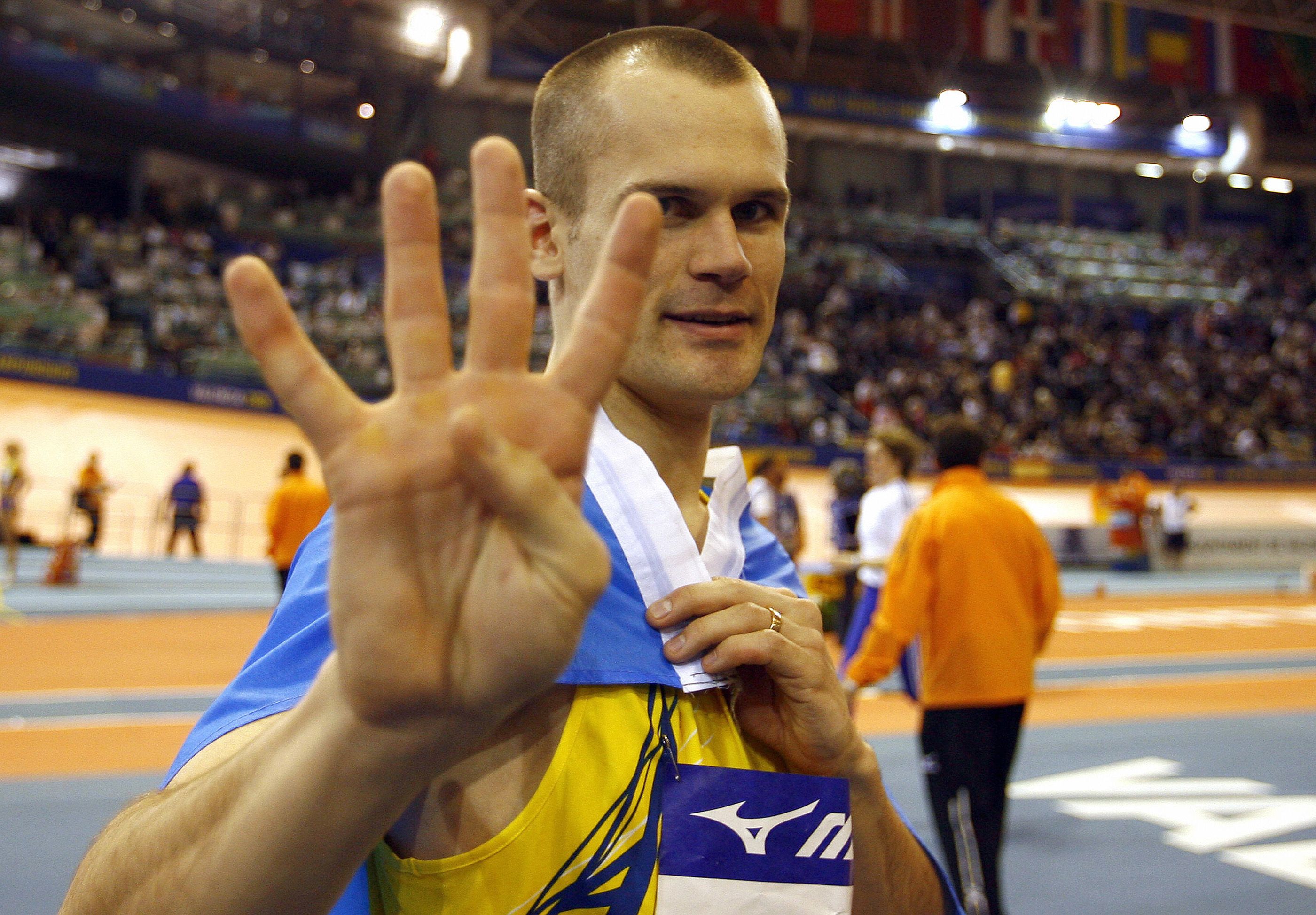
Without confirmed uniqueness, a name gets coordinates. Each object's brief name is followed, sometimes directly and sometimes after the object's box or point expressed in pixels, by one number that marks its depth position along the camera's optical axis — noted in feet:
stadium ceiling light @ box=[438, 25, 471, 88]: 97.09
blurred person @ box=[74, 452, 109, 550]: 51.98
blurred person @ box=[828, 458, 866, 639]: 32.09
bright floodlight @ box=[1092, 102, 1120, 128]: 119.85
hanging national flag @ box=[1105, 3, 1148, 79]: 114.73
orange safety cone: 44.34
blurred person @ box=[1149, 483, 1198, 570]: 67.15
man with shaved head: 2.98
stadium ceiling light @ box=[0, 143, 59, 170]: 92.32
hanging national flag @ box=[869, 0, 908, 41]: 107.45
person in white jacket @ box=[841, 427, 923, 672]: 23.56
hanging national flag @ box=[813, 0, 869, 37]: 105.70
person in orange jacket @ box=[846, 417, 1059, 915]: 14.70
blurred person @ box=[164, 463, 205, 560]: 54.49
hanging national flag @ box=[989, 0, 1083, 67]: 111.24
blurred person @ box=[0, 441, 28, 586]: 46.01
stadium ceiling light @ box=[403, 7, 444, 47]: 95.25
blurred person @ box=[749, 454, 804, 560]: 31.78
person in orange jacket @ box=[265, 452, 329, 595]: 29.07
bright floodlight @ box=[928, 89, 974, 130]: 115.75
